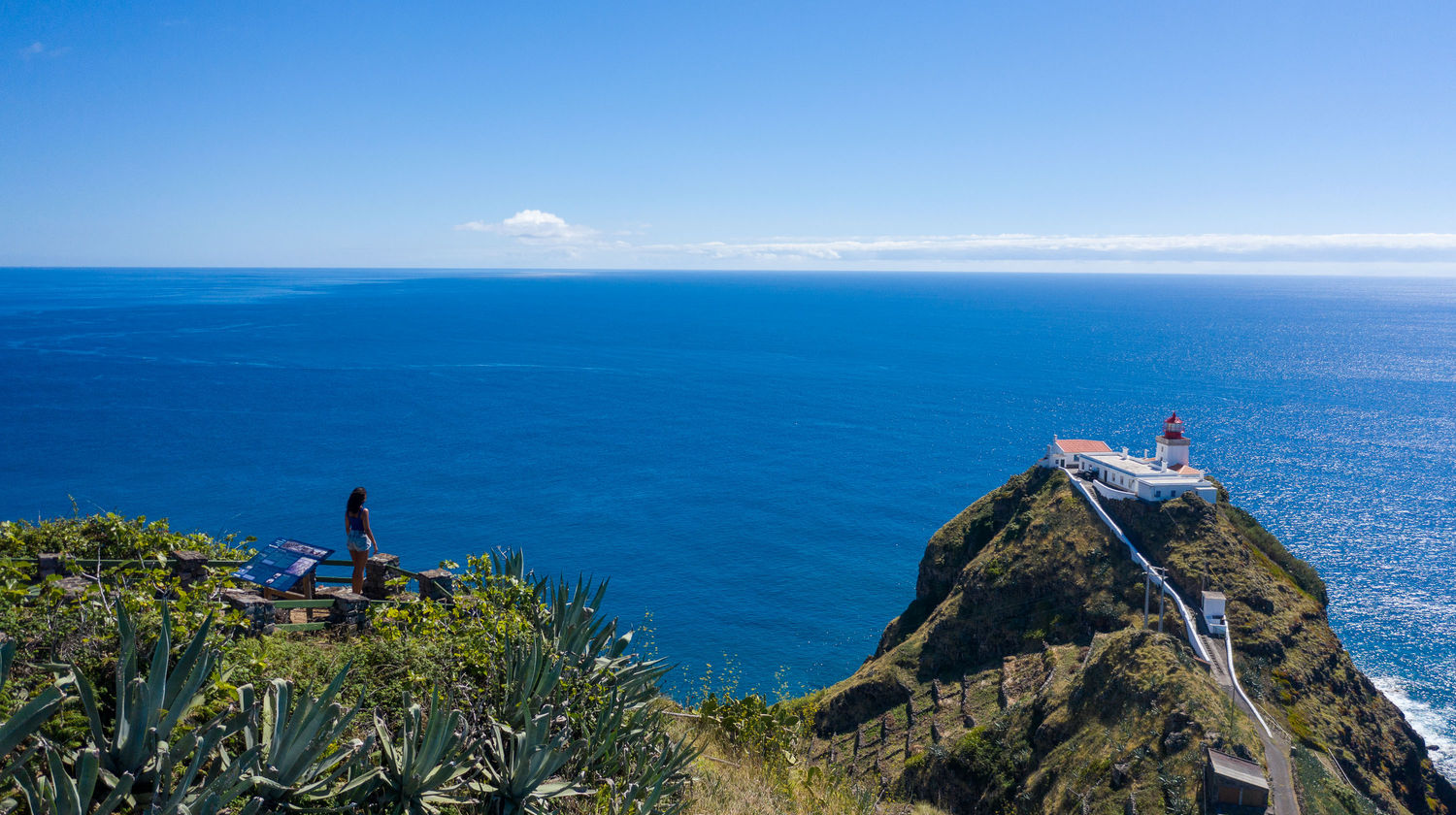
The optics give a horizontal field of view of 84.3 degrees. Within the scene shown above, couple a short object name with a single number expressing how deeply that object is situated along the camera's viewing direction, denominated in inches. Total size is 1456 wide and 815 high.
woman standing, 496.1
